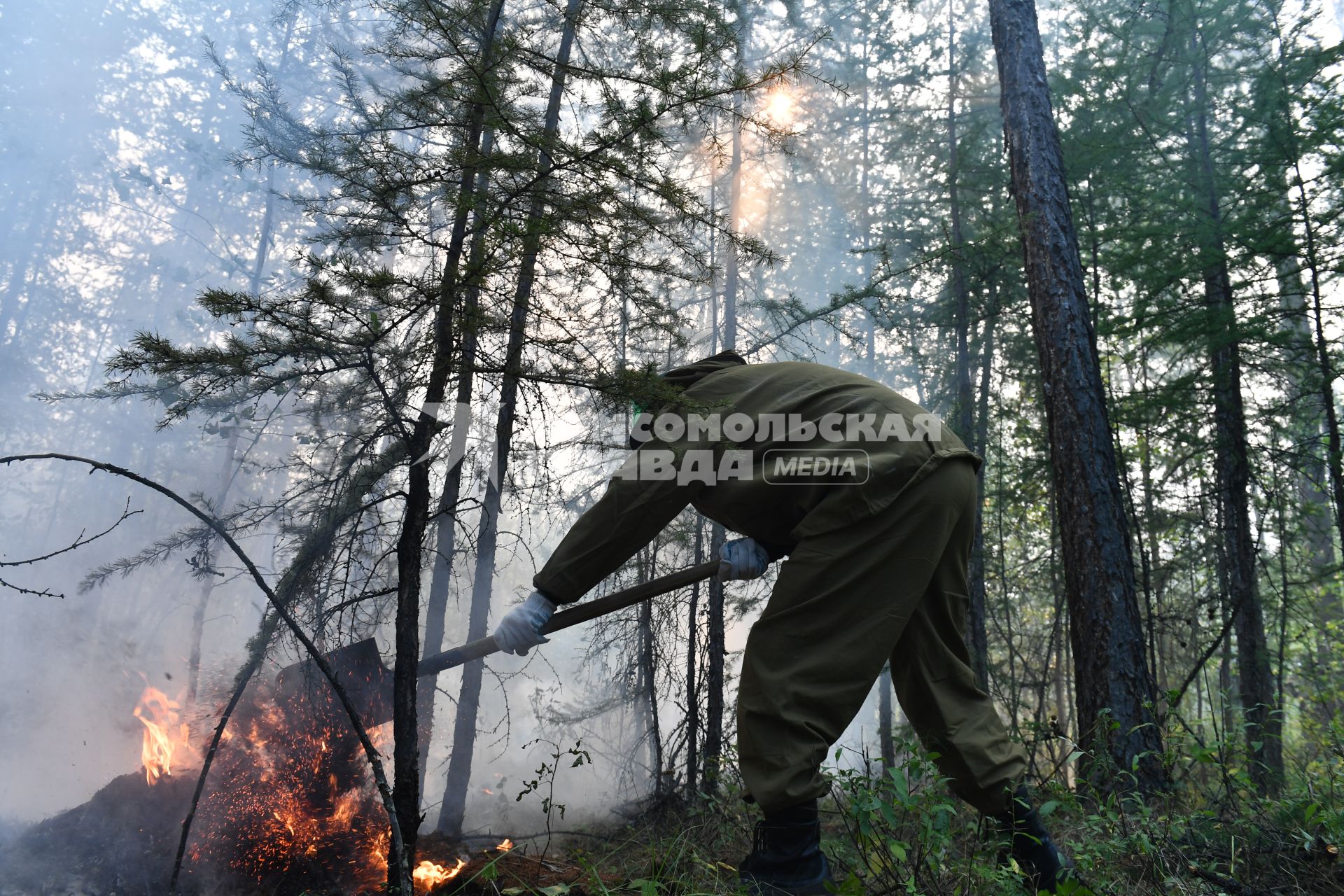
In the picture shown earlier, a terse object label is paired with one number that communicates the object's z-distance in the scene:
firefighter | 2.12
